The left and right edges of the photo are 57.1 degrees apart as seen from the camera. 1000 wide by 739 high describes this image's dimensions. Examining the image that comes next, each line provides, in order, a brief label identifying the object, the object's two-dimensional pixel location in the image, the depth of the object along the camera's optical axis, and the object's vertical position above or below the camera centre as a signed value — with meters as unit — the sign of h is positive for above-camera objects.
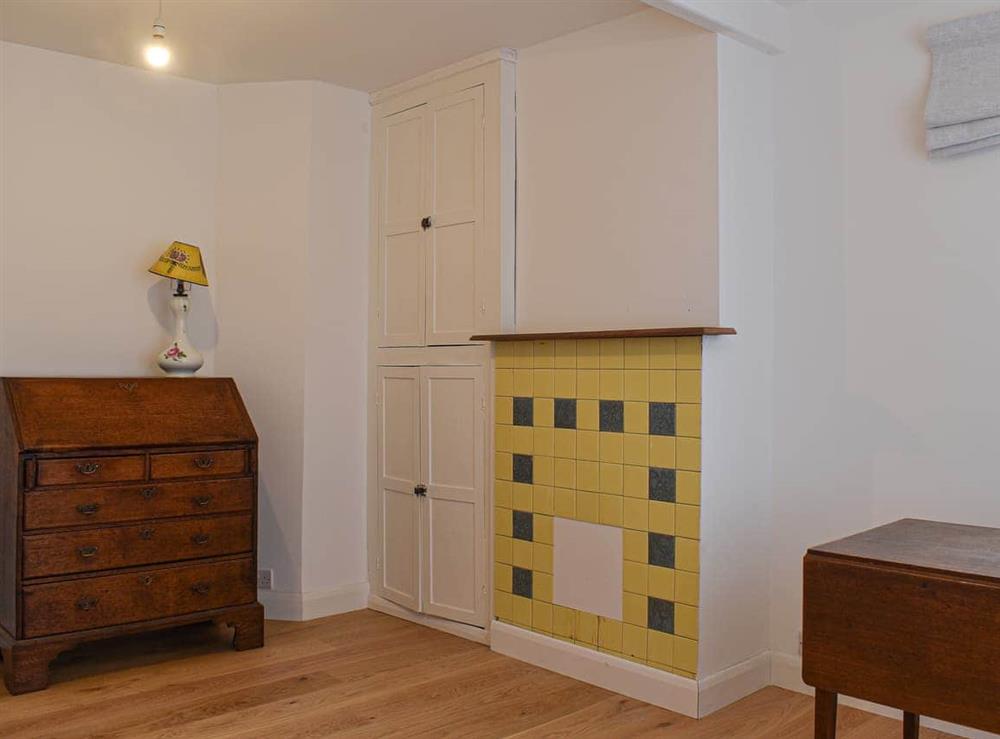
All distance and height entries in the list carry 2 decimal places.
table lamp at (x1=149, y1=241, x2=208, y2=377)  3.77 +0.26
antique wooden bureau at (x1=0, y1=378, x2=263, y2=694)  3.12 -0.56
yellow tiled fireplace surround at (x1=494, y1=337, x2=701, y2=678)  2.95 -0.40
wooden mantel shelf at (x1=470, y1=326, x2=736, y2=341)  2.83 +0.09
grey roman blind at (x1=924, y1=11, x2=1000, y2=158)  2.63 +0.81
